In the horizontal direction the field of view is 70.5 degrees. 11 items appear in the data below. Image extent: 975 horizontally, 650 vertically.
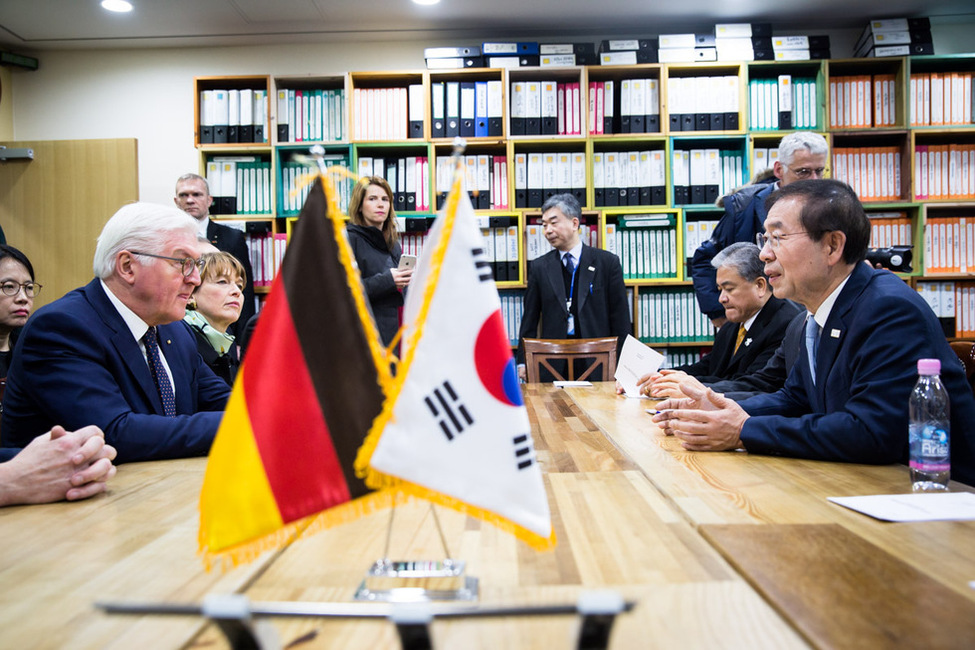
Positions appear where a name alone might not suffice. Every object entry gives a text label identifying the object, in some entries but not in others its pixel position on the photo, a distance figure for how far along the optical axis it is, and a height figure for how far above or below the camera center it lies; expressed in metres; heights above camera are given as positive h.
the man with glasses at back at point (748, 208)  3.08 +0.56
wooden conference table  0.67 -0.30
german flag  0.75 -0.09
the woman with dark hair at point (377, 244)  3.46 +0.43
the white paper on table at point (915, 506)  1.00 -0.29
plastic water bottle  1.15 -0.20
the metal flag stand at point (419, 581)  0.75 -0.30
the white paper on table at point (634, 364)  2.46 -0.15
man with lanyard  3.87 +0.19
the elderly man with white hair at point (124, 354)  1.47 -0.06
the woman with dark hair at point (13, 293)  2.88 +0.16
